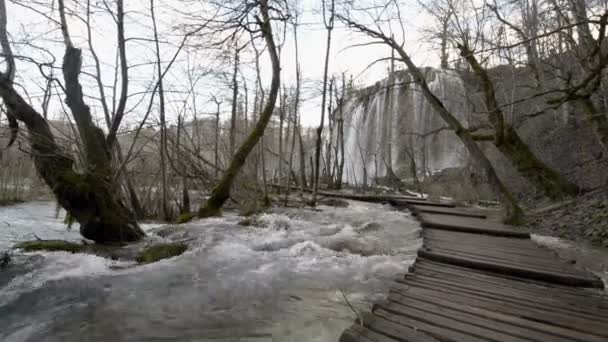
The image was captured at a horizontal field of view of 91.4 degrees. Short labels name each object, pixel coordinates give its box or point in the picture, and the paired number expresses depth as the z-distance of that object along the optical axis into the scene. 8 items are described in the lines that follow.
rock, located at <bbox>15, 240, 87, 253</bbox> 4.09
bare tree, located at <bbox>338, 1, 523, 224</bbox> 6.10
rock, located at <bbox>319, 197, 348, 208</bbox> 10.09
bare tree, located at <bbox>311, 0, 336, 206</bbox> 8.74
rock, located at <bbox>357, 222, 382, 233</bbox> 6.29
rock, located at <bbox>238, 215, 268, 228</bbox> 6.39
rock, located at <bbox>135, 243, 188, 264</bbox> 3.92
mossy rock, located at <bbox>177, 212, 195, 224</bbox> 6.85
